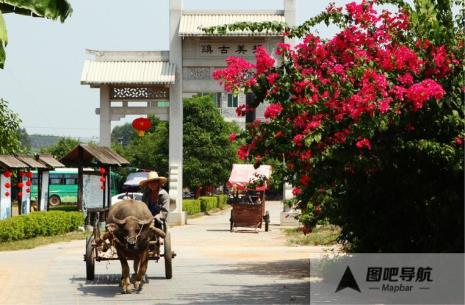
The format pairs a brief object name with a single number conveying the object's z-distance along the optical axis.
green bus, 63.62
